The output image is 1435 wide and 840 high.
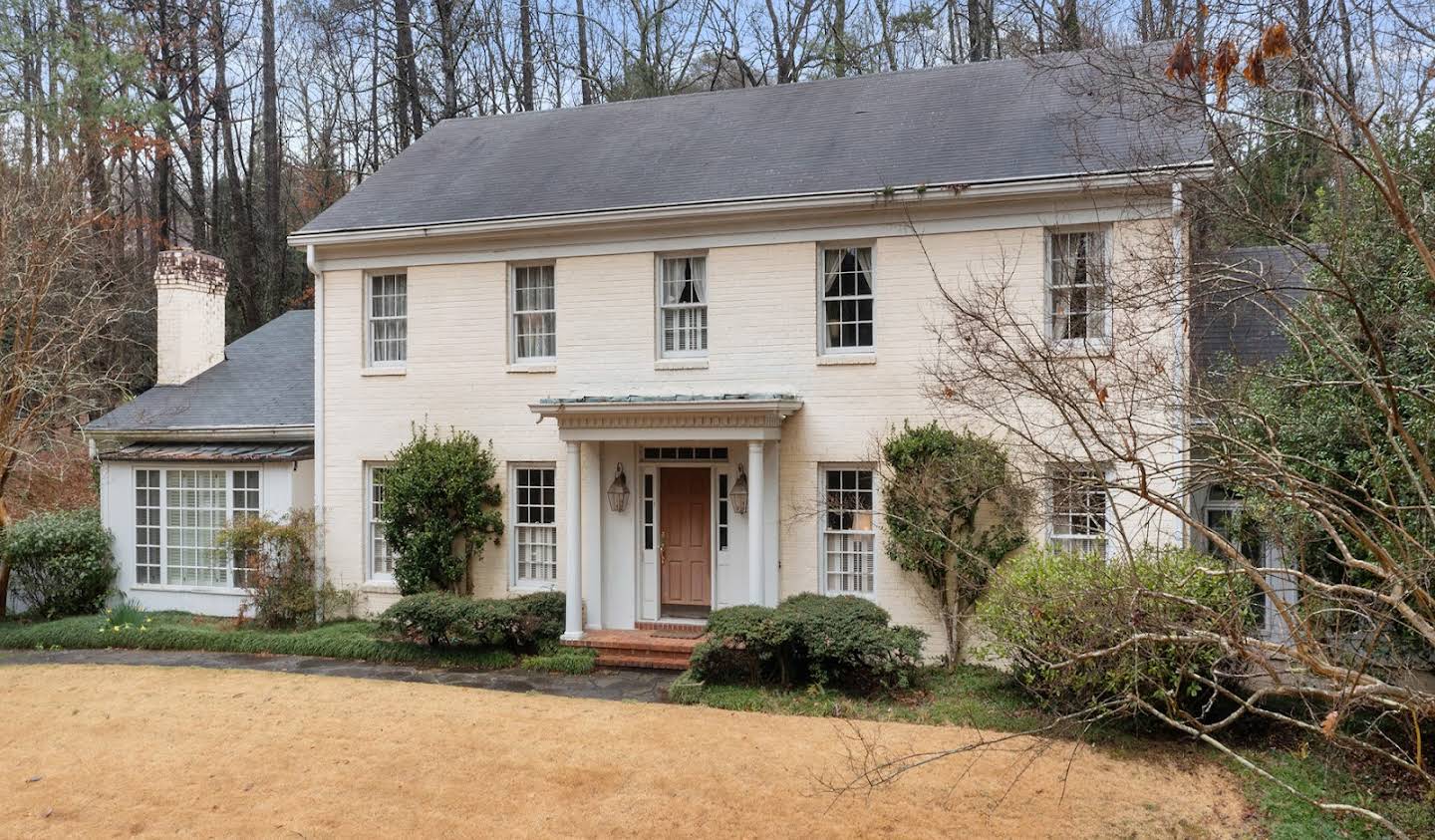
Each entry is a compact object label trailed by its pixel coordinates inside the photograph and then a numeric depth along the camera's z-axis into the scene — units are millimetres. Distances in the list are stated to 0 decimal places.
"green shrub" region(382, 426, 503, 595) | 14375
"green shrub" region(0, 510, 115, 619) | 15703
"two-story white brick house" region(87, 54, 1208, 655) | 12703
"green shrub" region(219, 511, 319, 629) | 14836
